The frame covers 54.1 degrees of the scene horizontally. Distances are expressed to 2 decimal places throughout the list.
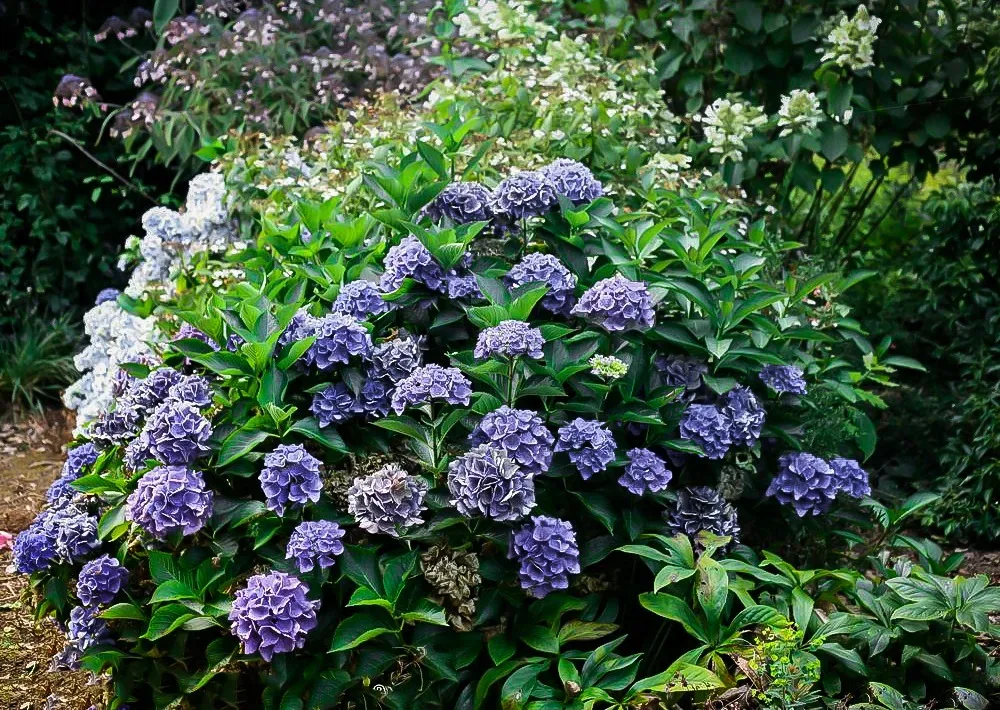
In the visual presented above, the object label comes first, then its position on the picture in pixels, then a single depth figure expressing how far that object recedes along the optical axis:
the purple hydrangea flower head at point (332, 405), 2.31
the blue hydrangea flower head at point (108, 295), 3.83
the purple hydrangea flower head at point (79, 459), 2.80
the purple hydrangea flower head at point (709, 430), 2.47
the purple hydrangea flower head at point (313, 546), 2.15
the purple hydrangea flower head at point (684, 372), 2.56
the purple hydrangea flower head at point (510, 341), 2.22
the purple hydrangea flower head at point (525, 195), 2.56
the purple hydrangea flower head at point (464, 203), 2.63
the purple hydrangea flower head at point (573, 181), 2.66
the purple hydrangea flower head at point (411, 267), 2.46
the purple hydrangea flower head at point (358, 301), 2.44
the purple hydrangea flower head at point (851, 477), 2.61
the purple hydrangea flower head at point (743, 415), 2.52
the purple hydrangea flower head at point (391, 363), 2.36
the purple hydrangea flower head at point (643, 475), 2.37
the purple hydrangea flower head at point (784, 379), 2.64
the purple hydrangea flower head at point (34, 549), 2.39
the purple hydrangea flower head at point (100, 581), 2.32
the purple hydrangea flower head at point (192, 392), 2.35
